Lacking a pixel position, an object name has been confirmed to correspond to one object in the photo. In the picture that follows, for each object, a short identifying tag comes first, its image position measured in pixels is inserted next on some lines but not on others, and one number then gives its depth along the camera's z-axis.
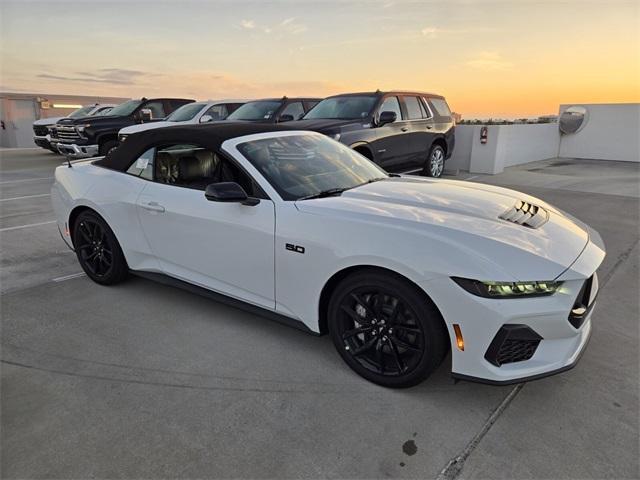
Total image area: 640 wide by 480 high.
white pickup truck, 15.53
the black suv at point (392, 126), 7.39
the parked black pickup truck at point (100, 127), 12.17
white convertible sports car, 2.20
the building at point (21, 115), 23.09
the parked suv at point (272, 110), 10.05
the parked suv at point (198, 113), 11.23
